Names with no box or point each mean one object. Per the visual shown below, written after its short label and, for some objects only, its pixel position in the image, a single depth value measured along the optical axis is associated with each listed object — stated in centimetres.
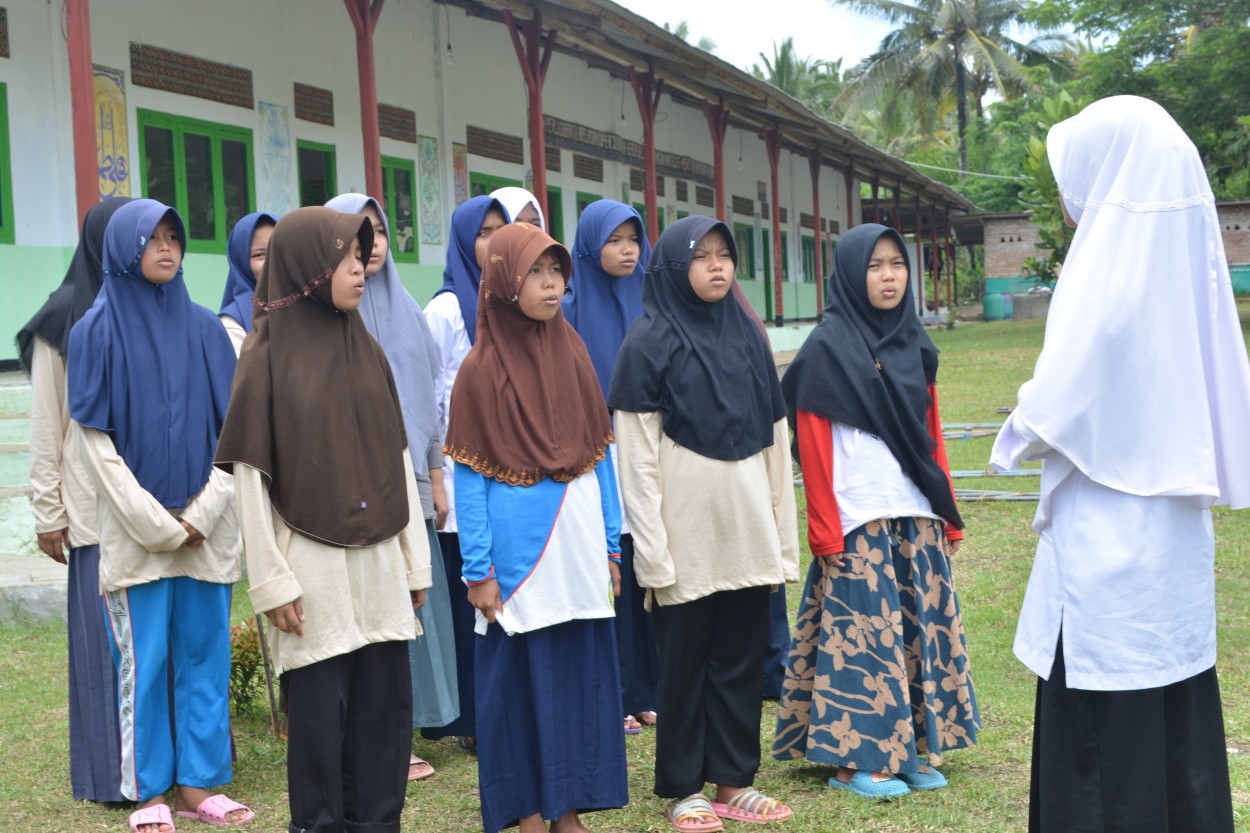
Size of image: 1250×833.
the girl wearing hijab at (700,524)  357
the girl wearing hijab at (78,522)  378
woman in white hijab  251
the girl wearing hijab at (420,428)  403
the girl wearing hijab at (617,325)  443
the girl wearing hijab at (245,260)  420
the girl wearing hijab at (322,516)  301
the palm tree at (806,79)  4431
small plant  454
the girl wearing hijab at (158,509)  362
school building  866
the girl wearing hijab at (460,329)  431
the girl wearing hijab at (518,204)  448
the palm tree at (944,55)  4259
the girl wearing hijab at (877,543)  371
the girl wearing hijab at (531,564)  329
